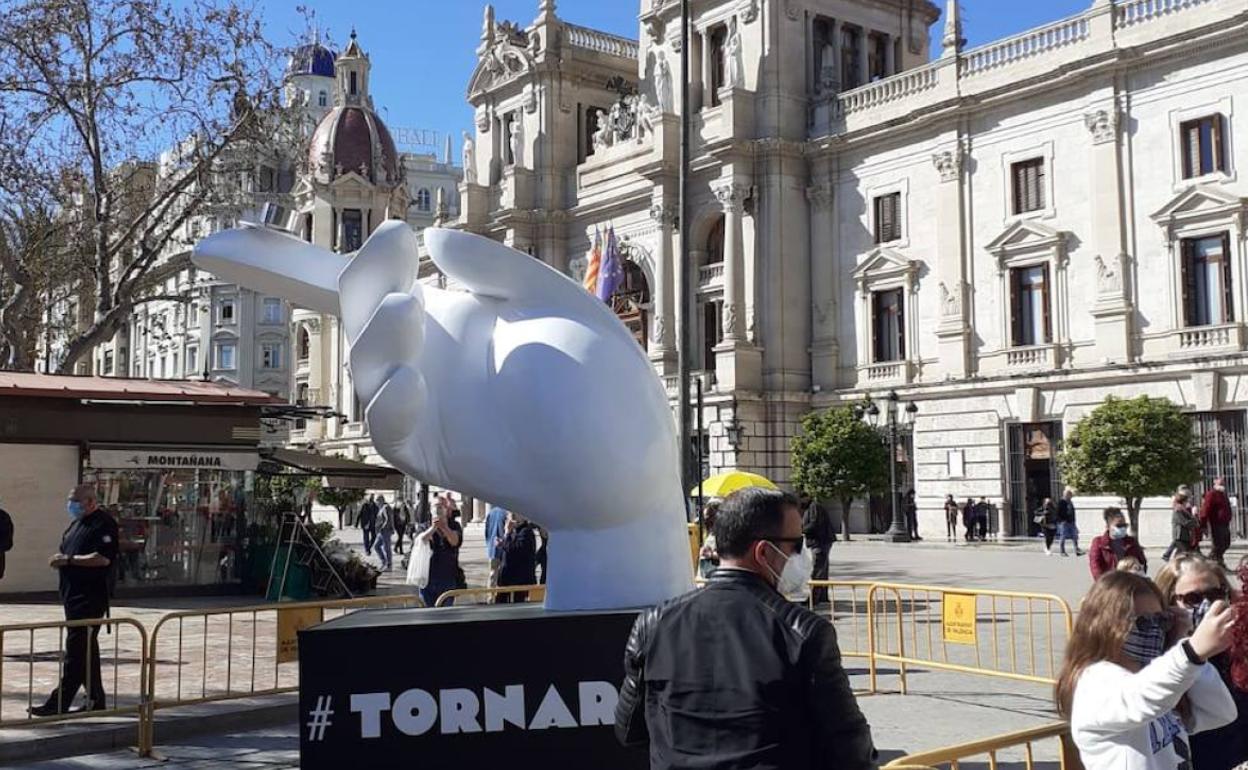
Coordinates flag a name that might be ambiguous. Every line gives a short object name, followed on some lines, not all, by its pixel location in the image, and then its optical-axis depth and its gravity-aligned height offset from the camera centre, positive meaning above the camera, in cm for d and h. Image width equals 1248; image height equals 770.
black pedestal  615 -110
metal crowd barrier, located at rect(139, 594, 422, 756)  914 -179
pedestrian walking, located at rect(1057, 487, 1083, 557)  2748 -124
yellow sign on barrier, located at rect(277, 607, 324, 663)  993 -119
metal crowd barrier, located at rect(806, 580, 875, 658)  1194 -185
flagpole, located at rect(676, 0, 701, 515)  1922 +307
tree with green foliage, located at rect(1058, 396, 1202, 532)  2703 +33
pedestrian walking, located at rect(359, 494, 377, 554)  3241 -122
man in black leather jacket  314 -52
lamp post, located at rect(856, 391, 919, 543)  3309 +106
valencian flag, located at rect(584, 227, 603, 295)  3641 +620
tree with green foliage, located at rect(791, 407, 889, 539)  3425 +28
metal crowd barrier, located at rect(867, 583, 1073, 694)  1046 -179
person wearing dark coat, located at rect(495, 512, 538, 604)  1314 -91
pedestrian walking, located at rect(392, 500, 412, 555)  3350 -125
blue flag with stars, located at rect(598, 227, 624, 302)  3469 +574
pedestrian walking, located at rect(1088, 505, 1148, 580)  1231 -82
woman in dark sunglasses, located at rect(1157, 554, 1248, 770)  462 -55
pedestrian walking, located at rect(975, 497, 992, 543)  3300 -133
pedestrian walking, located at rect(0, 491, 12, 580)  1231 -51
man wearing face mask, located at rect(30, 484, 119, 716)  907 -83
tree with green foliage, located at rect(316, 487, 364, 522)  4303 -67
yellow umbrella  1667 -12
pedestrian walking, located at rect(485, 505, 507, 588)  1482 -76
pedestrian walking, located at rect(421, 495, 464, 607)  1301 -87
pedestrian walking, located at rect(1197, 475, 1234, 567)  1859 -78
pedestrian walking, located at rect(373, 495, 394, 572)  2792 -136
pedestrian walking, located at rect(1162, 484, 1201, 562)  1703 -74
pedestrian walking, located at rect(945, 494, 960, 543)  3319 -130
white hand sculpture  653 +46
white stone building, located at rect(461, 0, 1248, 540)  2995 +735
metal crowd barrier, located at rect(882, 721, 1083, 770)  420 -102
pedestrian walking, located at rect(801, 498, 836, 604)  1584 -82
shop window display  1988 -71
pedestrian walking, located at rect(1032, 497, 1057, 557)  2847 -127
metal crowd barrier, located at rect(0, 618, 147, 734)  866 -179
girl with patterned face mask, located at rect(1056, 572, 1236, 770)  355 -66
